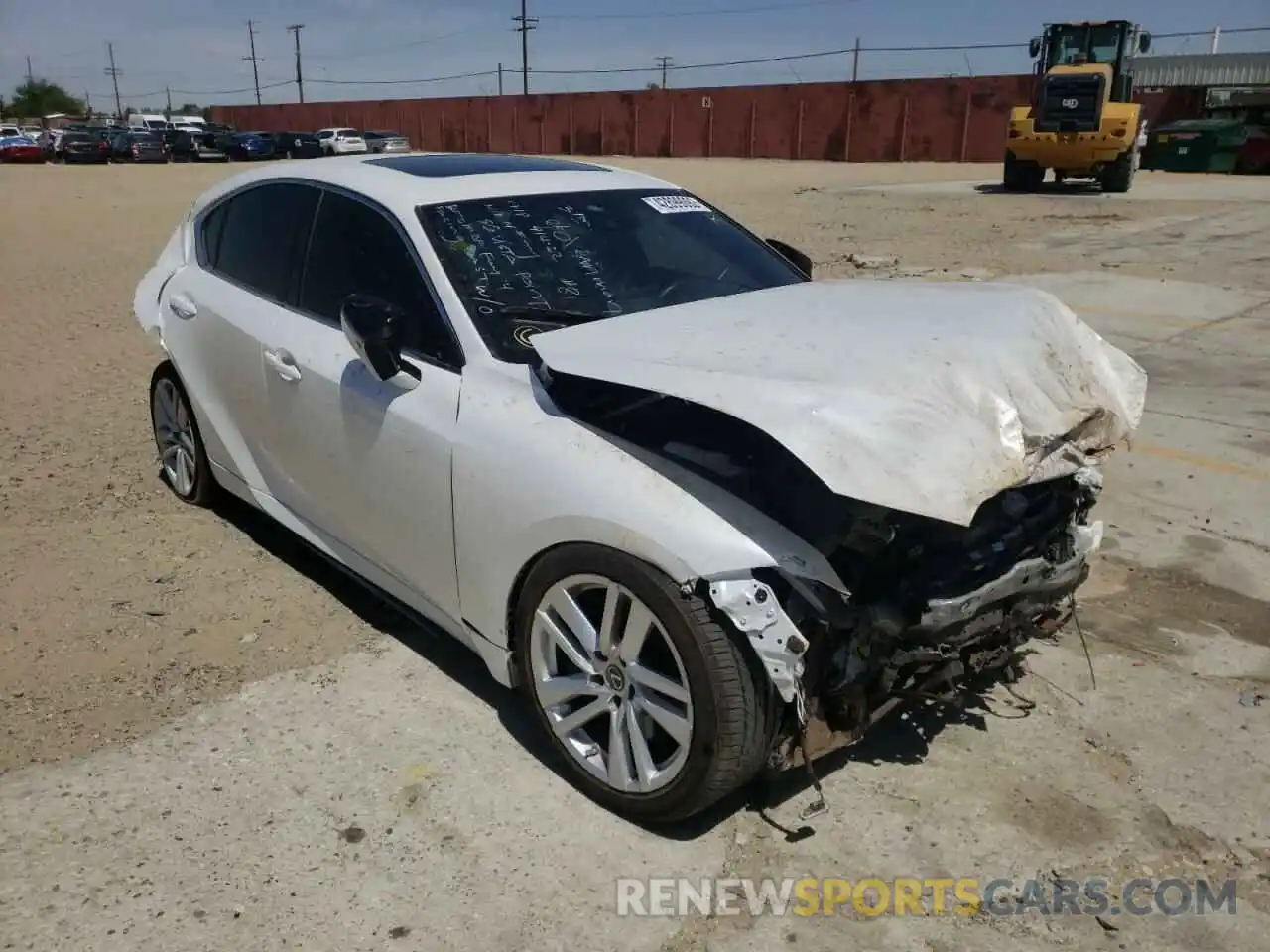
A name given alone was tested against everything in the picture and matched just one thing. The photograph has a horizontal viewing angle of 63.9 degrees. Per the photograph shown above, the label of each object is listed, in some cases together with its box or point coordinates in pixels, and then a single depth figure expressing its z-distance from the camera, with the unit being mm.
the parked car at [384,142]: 39562
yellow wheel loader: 20844
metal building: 41844
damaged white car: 2475
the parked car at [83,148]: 40500
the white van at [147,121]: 55969
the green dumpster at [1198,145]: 28625
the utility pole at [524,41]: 75188
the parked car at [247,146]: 43312
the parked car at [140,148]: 41031
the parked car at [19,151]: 42312
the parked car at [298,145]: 43112
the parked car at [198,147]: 42469
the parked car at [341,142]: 43319
